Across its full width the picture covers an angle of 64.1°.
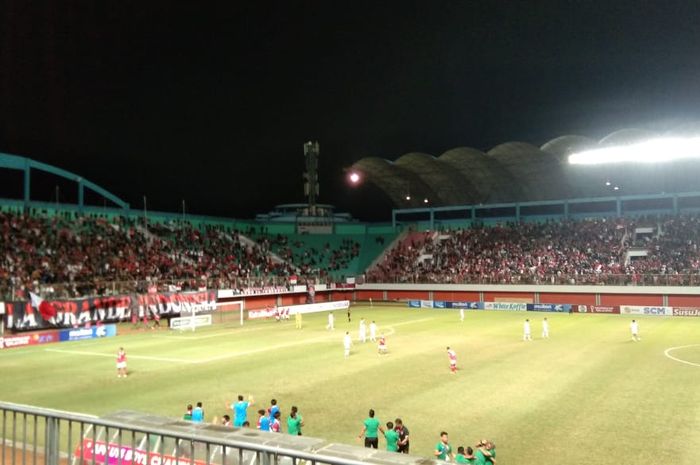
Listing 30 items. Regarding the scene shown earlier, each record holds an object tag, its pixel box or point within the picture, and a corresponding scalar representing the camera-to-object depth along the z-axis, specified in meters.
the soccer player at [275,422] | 14.95
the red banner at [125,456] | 6.20
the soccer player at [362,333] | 36.81
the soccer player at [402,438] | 13.80
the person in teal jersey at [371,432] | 14.61
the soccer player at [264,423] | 14.98
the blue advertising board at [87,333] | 39.03
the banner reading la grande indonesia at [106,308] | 38.34
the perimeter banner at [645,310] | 52.66
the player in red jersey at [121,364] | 25.42
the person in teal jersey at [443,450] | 12.85
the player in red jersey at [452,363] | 25.07
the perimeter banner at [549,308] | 57.72
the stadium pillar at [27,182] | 51.78
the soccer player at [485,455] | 12.62
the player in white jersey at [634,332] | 34.97
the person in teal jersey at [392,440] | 13.73
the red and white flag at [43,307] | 38.72
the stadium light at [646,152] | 46.31
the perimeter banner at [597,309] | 55.20
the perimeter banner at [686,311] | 50.89
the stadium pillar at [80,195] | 55.66
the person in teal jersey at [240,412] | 16.12
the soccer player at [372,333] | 36.66
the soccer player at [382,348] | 31.04
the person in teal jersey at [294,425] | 15.00
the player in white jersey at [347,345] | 30.64
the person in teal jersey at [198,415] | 15.50
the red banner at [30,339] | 35.81
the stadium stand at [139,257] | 43.31
